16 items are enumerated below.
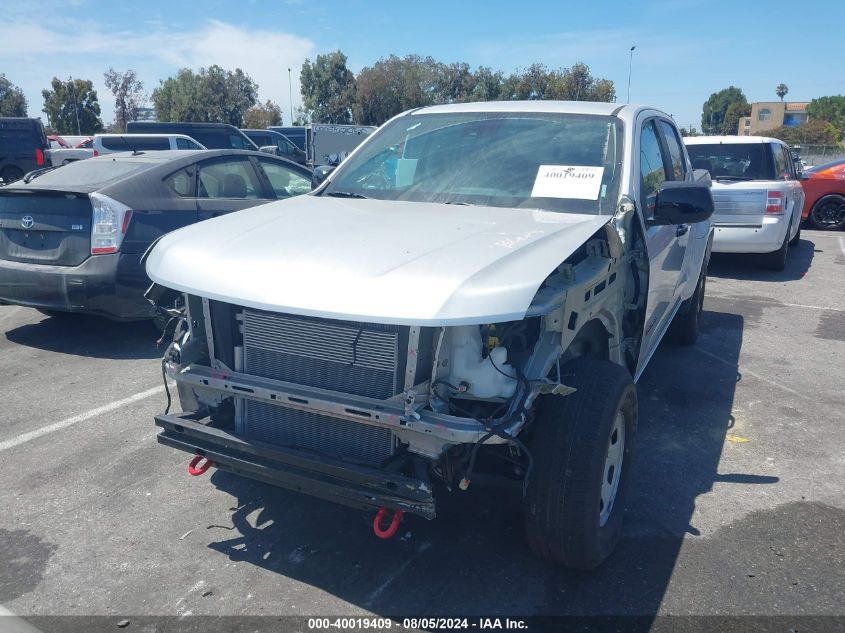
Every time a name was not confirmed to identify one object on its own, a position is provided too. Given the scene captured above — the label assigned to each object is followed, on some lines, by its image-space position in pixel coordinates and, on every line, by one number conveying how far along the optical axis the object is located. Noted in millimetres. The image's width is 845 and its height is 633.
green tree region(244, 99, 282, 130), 58094
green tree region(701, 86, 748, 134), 115662
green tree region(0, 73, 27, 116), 59750
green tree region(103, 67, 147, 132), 51406
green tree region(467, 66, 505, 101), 53125
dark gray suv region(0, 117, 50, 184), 20406
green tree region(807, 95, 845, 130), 81769
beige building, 97625
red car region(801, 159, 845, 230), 13625
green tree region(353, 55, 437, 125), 52312
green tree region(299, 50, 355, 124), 54625
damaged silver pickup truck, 2590
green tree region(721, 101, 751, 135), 94000
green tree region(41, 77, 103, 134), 52312
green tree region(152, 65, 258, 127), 52750
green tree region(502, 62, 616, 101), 50906
